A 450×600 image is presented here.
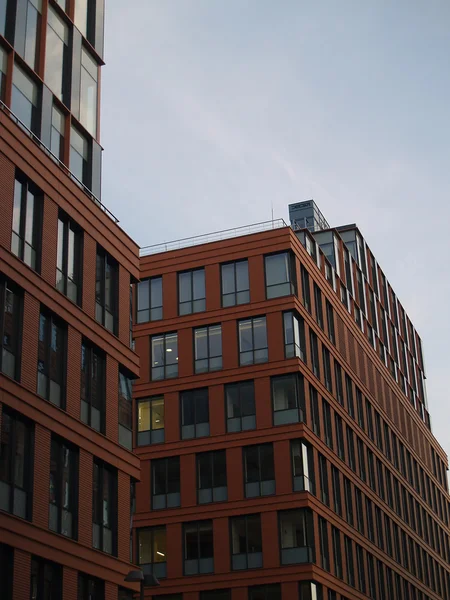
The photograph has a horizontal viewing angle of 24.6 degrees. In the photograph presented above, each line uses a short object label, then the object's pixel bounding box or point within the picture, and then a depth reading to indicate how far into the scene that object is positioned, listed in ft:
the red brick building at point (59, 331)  110.73
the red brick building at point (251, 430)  183.42
